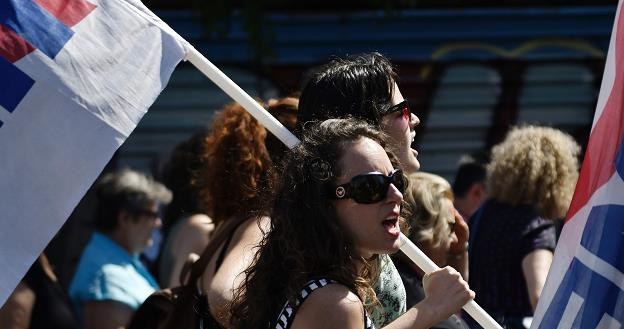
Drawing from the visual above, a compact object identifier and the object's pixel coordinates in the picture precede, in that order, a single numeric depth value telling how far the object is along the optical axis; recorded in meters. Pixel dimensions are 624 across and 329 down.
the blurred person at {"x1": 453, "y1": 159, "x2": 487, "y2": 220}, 12.35
